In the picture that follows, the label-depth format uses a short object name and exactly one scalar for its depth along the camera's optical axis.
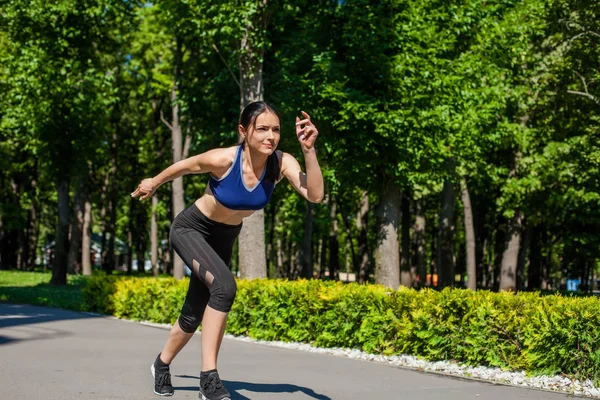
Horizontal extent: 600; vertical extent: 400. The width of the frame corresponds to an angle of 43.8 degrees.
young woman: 4.72
